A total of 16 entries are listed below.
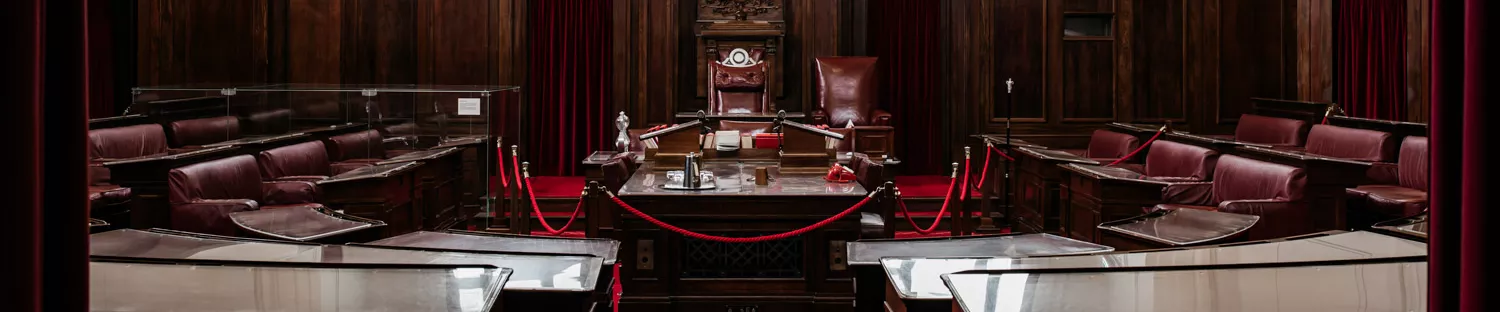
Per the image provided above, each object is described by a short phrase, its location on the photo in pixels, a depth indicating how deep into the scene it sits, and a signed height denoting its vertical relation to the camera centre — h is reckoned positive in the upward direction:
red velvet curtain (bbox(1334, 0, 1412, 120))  9.73 +0.54
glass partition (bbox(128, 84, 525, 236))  7.30 -0.02
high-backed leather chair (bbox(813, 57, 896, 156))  10.59 +0.26
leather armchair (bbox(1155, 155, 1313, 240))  5.64 -0.38
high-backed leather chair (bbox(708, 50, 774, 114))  10.64 +0.30
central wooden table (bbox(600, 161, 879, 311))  5.27 -0.59
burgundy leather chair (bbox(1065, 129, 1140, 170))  8.58 -0.18
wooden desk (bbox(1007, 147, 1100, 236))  7.79 -0.48
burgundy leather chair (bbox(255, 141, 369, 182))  6.68 -0.25
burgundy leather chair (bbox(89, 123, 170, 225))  5.94 -0.18
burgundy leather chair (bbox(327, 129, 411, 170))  7.34 -0.17
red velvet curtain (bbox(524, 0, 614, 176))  11.23 +0.37
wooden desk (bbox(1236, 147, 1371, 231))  5.81 -0.31
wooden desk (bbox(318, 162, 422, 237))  6.39 -0.40
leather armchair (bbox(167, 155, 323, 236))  5.60 -0.37
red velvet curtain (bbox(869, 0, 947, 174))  11.49 +0.47
